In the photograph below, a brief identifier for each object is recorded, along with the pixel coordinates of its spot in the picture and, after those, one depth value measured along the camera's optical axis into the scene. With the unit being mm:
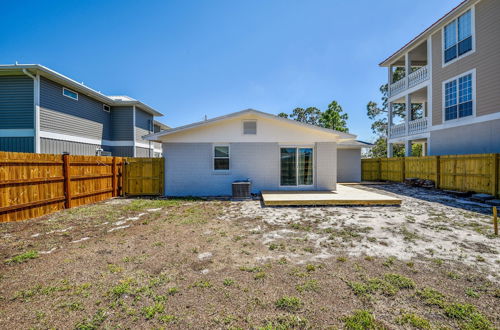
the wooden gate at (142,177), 9742
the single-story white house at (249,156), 9352
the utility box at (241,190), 8578
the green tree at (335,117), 26062
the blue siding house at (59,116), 9867
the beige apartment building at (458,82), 10133
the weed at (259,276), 2803
